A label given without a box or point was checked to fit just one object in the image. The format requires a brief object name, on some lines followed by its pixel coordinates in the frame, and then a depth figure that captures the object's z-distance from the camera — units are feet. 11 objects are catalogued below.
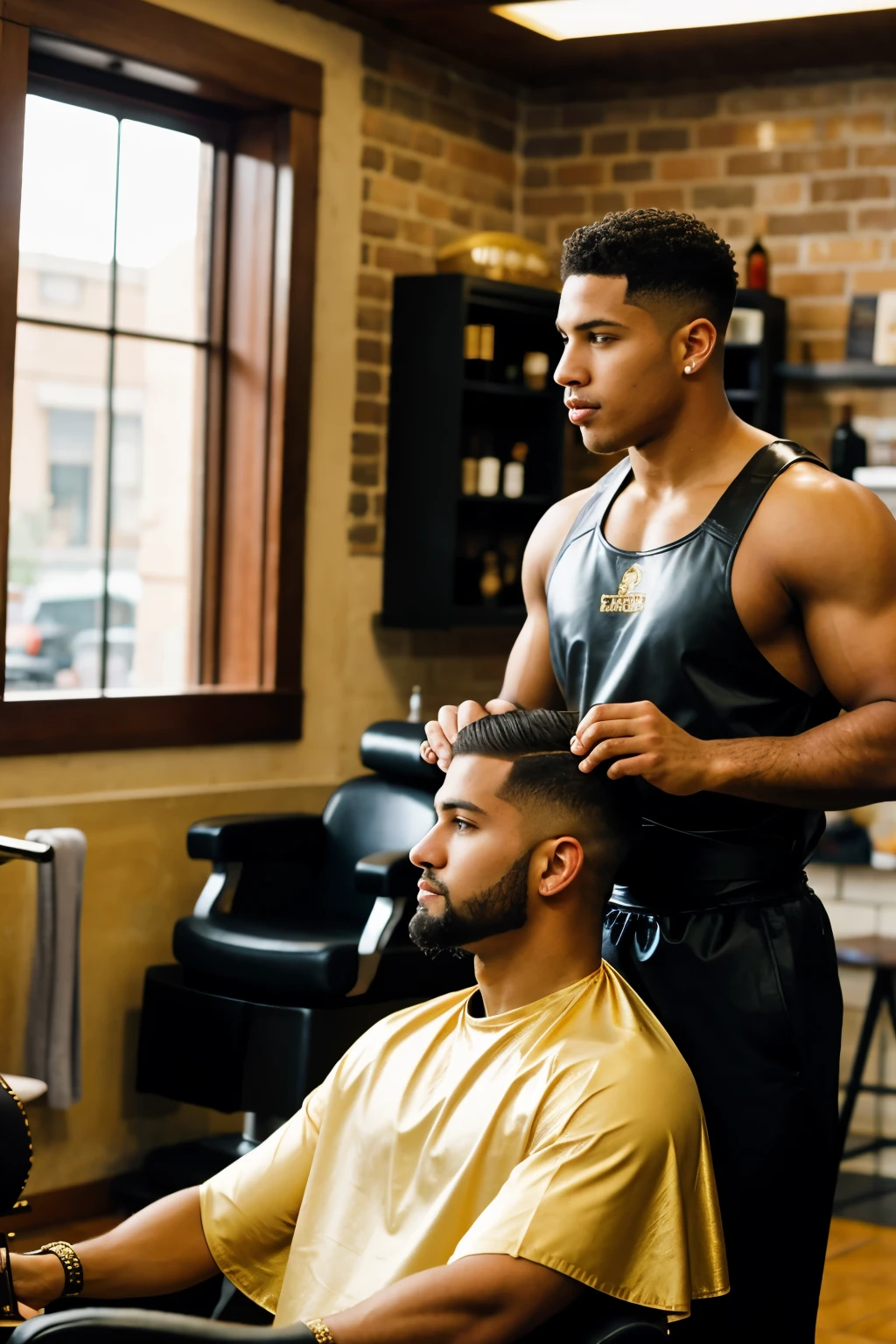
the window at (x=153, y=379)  13.23
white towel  12.16
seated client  5.37
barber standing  5.77
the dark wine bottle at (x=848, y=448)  15.88
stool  13.75
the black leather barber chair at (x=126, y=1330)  4.72
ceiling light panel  14.15
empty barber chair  11.71
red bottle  16.30
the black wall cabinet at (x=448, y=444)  15.62
